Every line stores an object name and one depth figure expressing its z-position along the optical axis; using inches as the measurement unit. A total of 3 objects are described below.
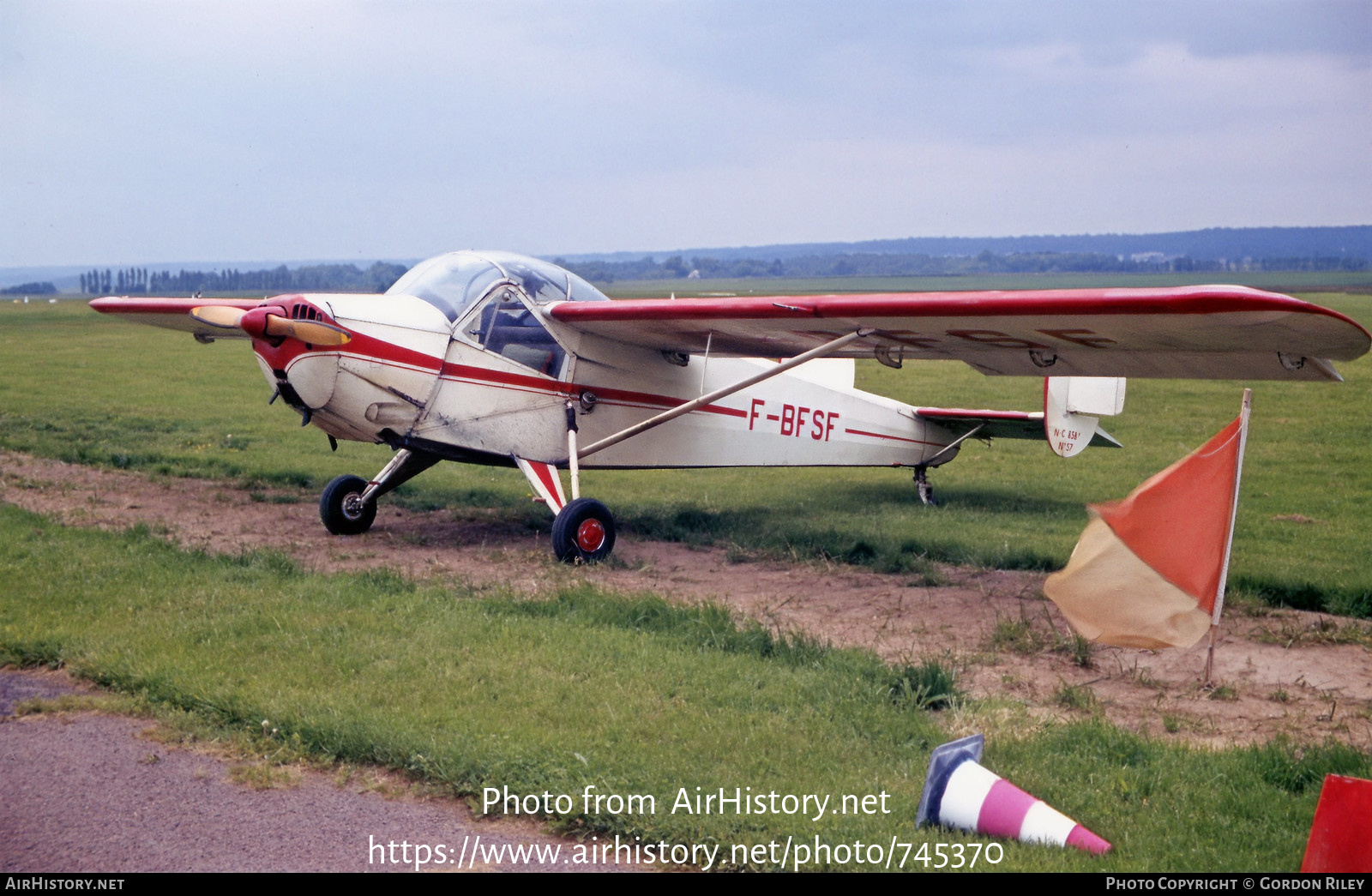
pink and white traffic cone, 154.0
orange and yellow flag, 227.5
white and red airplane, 285.9
